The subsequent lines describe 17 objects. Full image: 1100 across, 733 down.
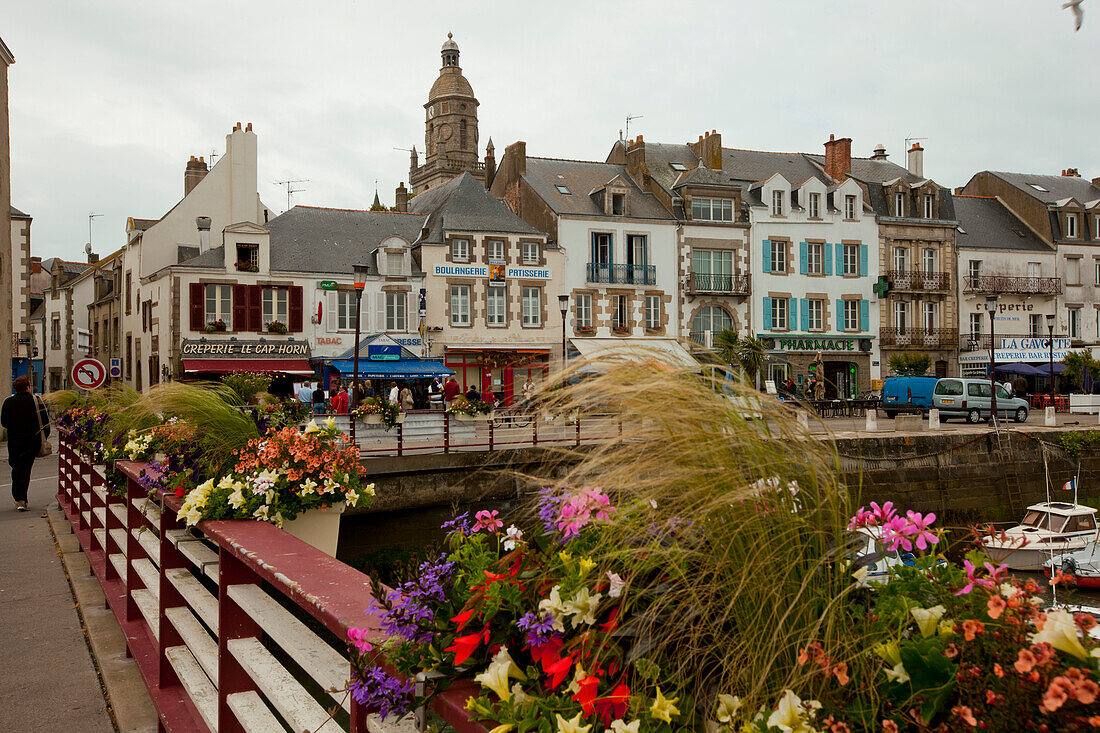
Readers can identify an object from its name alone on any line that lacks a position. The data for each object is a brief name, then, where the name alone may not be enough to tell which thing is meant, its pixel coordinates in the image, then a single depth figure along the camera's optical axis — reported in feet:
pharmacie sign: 117.80
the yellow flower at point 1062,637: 3.77
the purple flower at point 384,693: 5.41
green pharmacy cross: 121.39
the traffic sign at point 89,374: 45.16
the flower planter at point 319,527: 14.21
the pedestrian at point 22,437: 36.11
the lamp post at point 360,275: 59.31
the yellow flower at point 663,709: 4.36
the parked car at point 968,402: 89.81
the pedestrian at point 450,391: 66.73
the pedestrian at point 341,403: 65.82
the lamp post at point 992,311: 81.38
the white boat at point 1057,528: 50.56
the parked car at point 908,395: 93.71
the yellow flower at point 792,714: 4.13
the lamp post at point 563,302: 73.82
